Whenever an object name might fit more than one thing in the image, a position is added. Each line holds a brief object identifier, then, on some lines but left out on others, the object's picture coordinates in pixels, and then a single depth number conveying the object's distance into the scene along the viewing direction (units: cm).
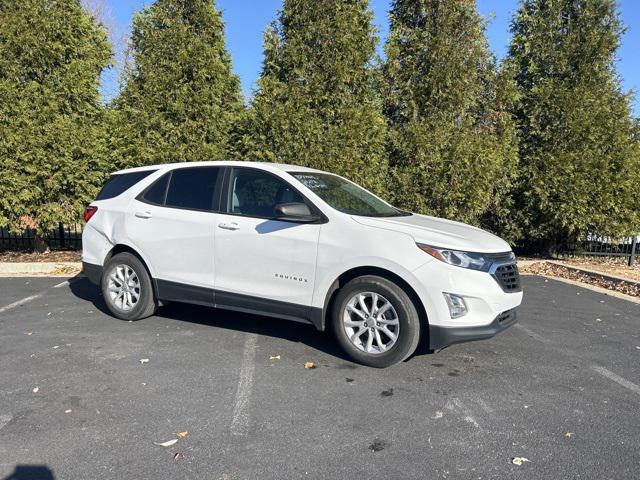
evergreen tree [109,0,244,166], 859
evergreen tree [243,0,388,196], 842
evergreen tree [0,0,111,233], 834
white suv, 387
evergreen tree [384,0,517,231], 866
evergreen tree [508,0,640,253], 877
